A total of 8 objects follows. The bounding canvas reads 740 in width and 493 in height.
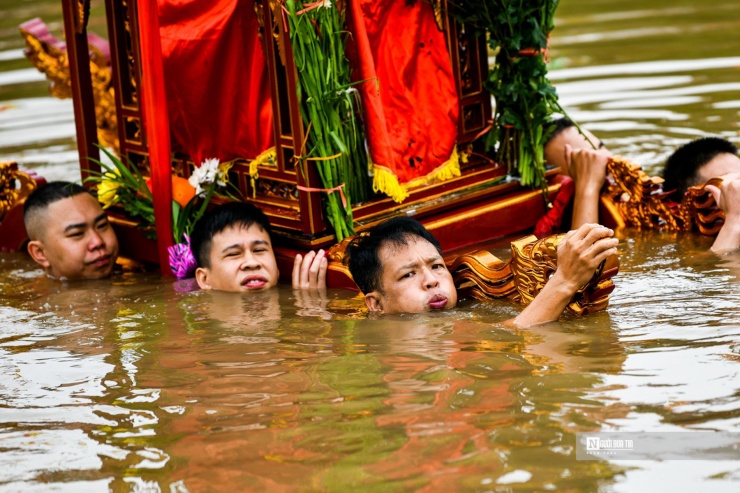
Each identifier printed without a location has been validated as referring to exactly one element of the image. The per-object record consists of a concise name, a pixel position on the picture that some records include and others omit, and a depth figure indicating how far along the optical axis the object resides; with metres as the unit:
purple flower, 11.31
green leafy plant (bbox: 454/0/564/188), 11.01
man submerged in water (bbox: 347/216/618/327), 8.61
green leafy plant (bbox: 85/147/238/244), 11.42
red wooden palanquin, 10.55
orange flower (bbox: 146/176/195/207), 11.49
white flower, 11.41
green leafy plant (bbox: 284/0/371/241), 9.99
